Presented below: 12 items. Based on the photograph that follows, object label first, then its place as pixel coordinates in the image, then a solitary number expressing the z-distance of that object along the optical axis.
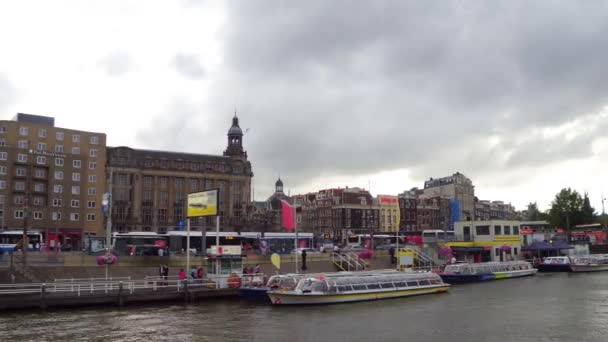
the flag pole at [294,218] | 63.98
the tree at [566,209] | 172.62
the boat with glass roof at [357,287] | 50.16
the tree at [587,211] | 173.88
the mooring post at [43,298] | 46.66
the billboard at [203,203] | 60.47
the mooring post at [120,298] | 49.79
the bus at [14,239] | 81.47
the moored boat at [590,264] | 95.38
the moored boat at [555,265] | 96.38
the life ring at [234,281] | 57.84
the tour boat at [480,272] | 77.38
